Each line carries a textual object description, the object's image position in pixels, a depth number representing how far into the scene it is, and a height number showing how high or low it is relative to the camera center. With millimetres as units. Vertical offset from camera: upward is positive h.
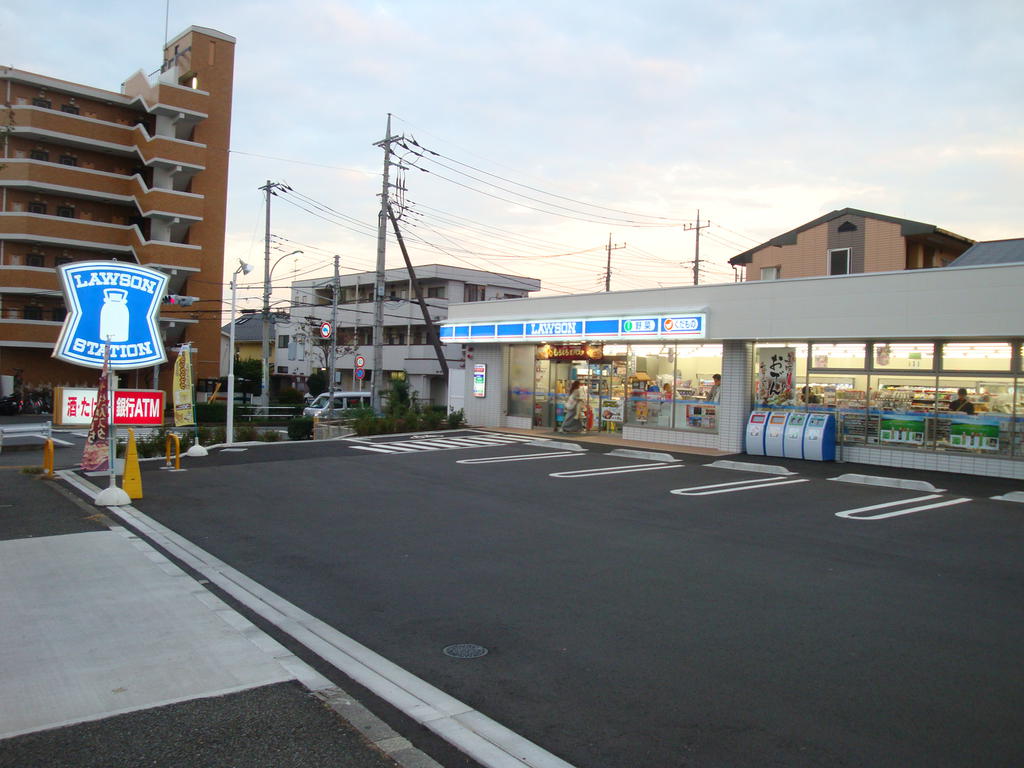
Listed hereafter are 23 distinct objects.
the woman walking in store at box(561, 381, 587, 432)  24469 -1018
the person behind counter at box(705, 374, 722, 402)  21031 -175
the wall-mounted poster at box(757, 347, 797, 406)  19594 +253
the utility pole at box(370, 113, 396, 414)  29734 +3835
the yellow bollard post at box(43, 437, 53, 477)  15804 -1952
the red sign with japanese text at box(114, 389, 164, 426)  12648 -661
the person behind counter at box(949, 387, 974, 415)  16766 -351
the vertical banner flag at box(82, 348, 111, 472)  14781 -1635
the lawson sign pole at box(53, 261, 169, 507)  11367 +814
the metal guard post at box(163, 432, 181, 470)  16459 -1803
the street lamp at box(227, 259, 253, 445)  21516 -236
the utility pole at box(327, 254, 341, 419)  33219 +3415
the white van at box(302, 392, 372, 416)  34406 -1356
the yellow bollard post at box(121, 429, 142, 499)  12781 -1908
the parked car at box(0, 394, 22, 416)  39469 -2141
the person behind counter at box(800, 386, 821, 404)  19234 -309
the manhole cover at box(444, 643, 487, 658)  5766 -2179
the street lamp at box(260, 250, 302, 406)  38312 +609
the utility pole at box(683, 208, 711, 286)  53031 +9112
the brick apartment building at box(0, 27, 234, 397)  41469 +10439
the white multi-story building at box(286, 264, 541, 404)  55000 +4314
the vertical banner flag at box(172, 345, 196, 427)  20472 -590
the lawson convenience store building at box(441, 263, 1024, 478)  16234 +680
